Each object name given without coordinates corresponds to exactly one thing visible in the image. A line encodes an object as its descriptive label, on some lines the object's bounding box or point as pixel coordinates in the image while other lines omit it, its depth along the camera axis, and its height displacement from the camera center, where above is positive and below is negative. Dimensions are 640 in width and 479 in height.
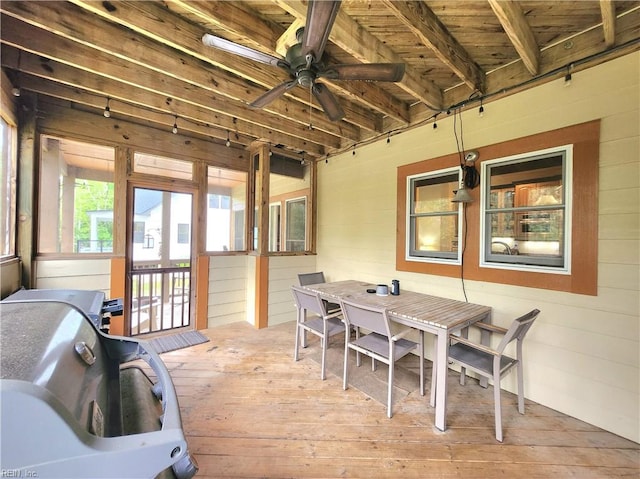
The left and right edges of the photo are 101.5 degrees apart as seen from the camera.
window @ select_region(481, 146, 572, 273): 2.25 +0.30
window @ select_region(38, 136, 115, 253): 2.99 +0.46
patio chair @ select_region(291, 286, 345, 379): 2.72 -0.95
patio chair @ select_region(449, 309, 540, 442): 1.89 -0.95
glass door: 3.57 -0.35
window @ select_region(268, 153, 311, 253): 4.89 +0.73
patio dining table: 1.98 -0.62
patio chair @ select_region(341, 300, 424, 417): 2.14 -0.94
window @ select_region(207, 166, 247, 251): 4.14 +0.47
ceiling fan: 1.42 +1.15
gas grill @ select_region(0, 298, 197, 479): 0.62 -0.52
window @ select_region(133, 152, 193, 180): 3.57 +1.01
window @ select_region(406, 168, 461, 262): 2.99 +0.30
